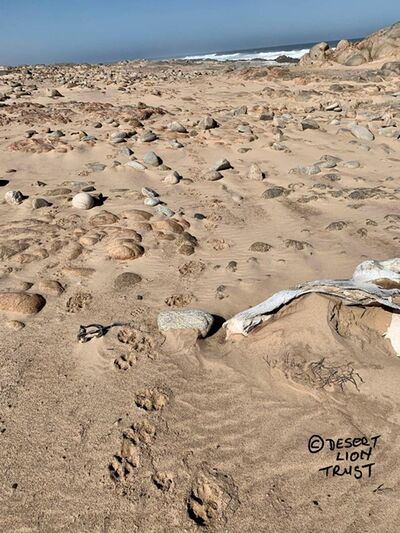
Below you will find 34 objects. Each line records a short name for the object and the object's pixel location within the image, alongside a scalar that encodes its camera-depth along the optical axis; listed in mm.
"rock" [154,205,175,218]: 4918
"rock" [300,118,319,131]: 8539
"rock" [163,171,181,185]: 5961
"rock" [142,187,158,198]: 5422
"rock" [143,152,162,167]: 6598
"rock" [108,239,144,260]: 4004
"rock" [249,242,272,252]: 4223
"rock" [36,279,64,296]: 3508
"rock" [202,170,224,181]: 6102
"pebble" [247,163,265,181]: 6133
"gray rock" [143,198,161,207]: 5141
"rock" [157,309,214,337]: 2949
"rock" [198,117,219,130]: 8500
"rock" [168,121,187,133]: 8336
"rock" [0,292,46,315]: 3244
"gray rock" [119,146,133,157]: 7078
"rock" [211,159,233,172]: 6434
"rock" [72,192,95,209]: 5055
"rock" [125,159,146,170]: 6414
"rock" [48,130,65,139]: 7989
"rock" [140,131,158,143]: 7691
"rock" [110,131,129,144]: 7691
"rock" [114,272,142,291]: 3620
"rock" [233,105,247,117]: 10078
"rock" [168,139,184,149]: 7402
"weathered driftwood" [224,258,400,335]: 2595
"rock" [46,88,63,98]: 12920
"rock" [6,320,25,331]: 3076
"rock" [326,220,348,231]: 4544
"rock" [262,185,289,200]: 5523
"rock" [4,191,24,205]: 5191
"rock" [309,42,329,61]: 22281
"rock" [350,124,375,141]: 7905
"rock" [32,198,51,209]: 5078
